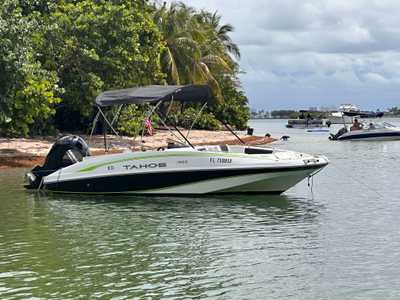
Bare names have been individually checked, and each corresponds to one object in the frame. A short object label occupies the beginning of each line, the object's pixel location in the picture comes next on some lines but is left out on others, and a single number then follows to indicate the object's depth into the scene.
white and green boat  17.75
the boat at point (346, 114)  66.12
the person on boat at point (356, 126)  57.40
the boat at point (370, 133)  56.19
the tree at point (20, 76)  26.22
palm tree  52.47
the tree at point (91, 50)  34.81
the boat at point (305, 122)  106.17
